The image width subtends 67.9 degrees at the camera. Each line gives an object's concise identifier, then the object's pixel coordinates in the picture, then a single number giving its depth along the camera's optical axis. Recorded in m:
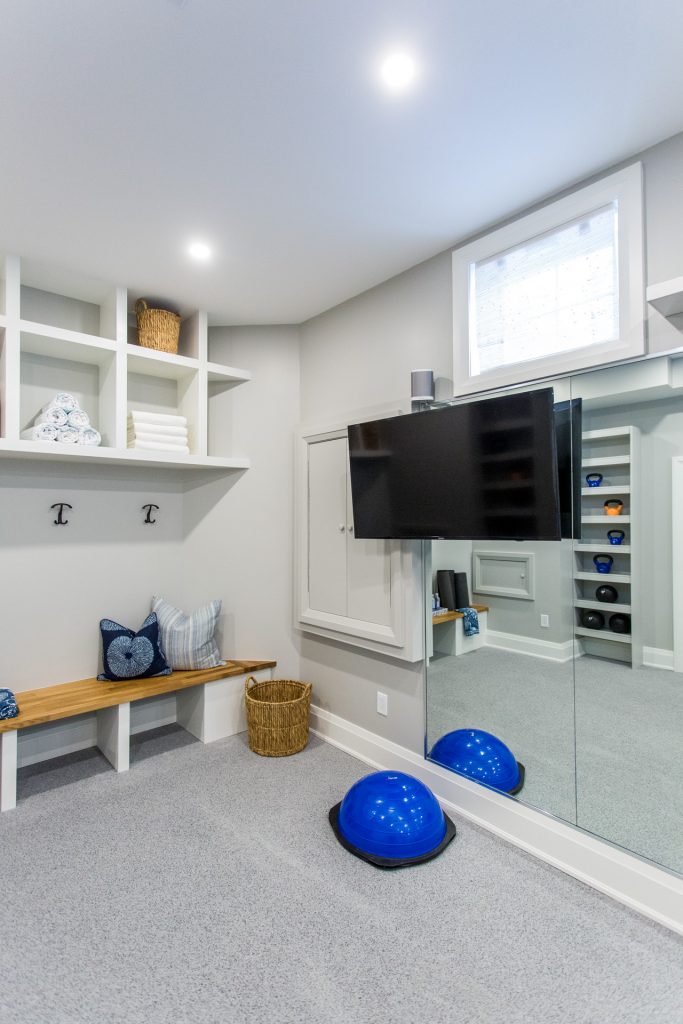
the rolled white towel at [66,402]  2.70
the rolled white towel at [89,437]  2.72
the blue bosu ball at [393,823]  2.03
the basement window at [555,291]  1.89
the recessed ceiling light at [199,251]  2.43
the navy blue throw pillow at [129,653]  2.99
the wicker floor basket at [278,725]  2.89
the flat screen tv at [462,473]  1.86
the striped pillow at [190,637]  3.16
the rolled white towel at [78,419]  2.70
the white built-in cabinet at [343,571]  2.60
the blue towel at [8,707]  2.47
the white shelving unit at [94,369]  2.51
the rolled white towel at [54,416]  2.65
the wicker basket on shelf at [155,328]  3.01
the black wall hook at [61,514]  3.00
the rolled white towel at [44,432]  2.61
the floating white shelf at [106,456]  2.53
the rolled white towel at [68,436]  2.66
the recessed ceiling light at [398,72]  1.45
